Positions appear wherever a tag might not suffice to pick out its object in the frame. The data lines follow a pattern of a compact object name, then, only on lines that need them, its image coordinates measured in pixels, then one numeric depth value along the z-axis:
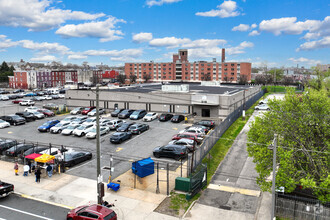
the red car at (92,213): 15.10
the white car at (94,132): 34.19
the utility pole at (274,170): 15.49
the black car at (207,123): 38.72
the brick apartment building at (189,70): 129.25
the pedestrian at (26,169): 23.33
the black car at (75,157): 25.31
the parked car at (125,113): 45.97
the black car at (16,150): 27.63
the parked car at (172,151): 26.66
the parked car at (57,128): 37.47
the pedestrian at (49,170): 22.98
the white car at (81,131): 35.51
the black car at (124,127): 36.47
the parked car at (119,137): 31.97
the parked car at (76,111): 50.94
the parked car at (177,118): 42.82
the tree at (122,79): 142.25
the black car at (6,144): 28.97
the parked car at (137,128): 35.78
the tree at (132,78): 142.30
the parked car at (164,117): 43.97
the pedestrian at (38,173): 22.04
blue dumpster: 22.70
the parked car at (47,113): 49.50
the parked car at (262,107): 53.43
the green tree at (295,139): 16.61
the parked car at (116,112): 47.34
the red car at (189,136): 31.50
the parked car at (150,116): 43.88
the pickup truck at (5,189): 19.00
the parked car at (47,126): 38.30
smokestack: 143.31
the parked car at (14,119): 42.50
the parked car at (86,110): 49.61
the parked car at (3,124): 40.66
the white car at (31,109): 50.50
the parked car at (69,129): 36.33
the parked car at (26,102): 63.36
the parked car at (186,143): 28.54
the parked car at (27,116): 45.19
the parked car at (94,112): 47.57
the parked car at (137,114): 44.88
